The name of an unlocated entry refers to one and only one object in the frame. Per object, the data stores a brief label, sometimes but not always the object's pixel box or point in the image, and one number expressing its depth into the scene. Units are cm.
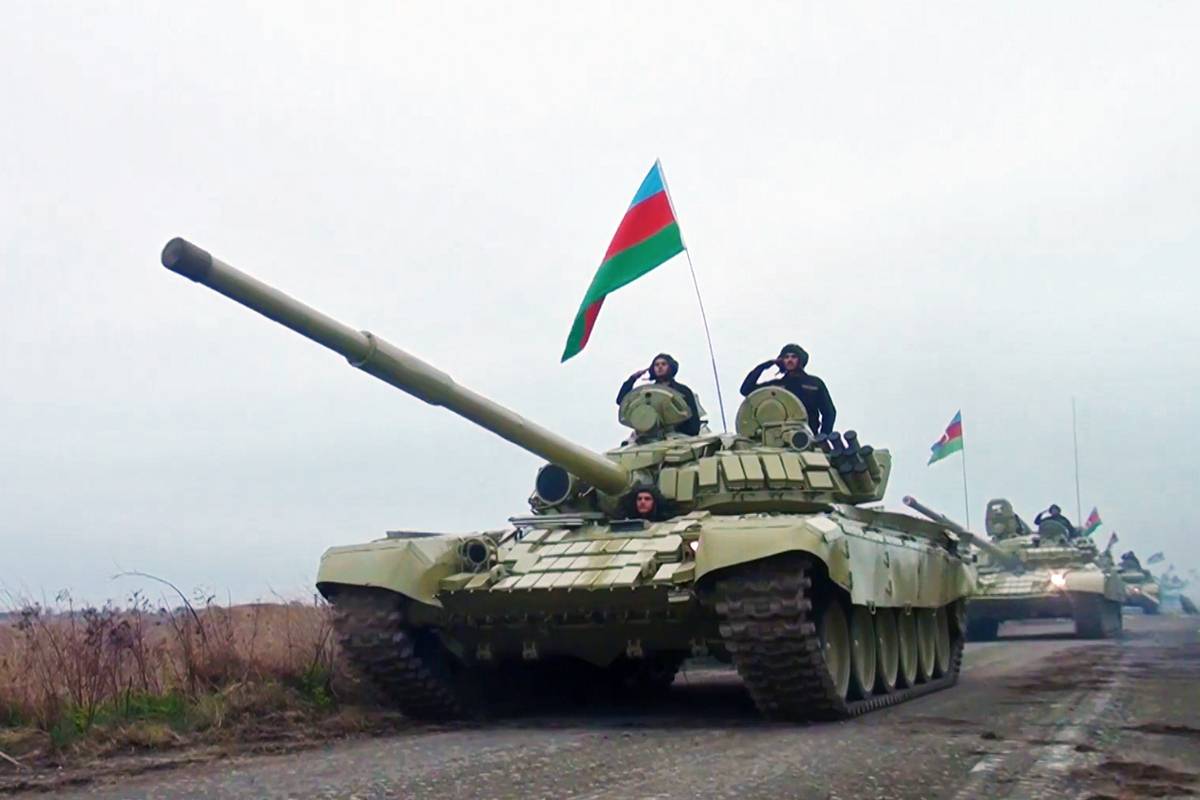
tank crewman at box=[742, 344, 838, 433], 1362
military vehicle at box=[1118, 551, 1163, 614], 3694
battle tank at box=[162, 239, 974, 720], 936
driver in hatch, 1165
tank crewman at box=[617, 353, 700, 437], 1316
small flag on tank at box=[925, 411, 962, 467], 2742
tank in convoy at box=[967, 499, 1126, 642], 2344
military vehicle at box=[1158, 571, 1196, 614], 4403
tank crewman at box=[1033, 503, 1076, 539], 2938
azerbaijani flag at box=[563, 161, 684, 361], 1310
